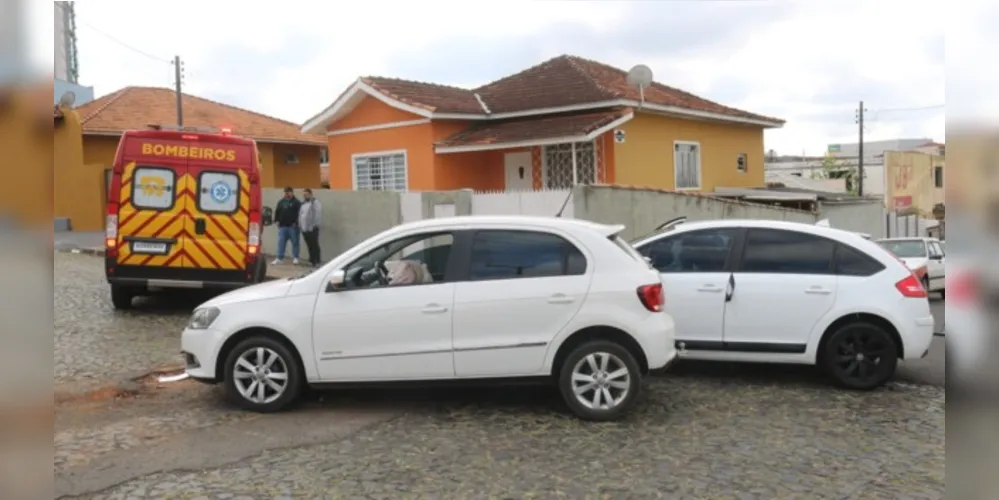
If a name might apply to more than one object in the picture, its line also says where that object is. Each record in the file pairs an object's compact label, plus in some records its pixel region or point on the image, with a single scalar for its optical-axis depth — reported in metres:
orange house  19.23
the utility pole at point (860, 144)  40.03
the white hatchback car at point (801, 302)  6.94
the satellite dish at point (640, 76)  19.98
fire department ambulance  10.05
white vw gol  5.99
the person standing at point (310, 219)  16.20
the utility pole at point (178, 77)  31.27
